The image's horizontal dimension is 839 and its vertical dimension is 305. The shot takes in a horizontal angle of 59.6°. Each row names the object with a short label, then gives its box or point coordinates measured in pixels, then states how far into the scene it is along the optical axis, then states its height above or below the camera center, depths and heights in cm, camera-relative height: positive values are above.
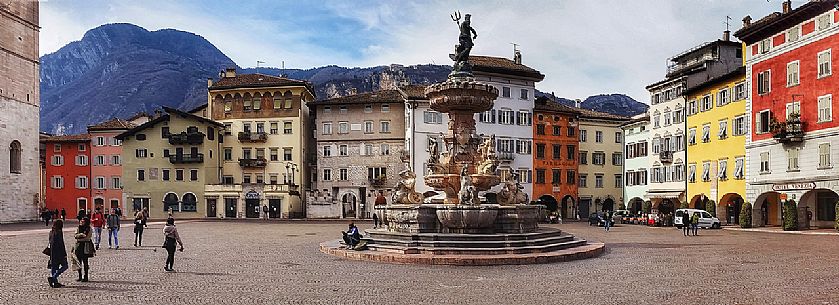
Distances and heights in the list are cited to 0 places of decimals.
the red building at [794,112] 4072 +296
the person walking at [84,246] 1620 -165
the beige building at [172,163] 7156 +74
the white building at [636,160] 6544 +30
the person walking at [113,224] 2622 -192
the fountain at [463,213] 2150 -153
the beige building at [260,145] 7044 +241
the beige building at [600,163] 7369 +13
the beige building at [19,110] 6159 +540
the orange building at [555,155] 6906 +93
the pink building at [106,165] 7488 +61
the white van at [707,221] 4662 -373
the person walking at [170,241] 1850 -179
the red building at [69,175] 7581 -34
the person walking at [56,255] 1513 -172
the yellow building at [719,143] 4994 +144
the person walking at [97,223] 2580 -183
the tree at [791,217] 4175 -317
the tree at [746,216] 4659 -344
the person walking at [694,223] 3845 -318
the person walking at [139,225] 2728 -204
